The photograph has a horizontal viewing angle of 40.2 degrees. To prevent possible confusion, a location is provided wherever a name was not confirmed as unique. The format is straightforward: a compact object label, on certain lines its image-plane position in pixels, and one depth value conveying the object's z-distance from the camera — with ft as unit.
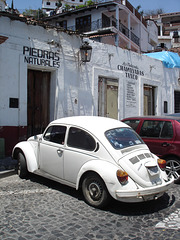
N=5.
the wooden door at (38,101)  31.45
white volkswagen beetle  13.20
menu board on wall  41.98
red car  19.02
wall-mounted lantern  33.81
